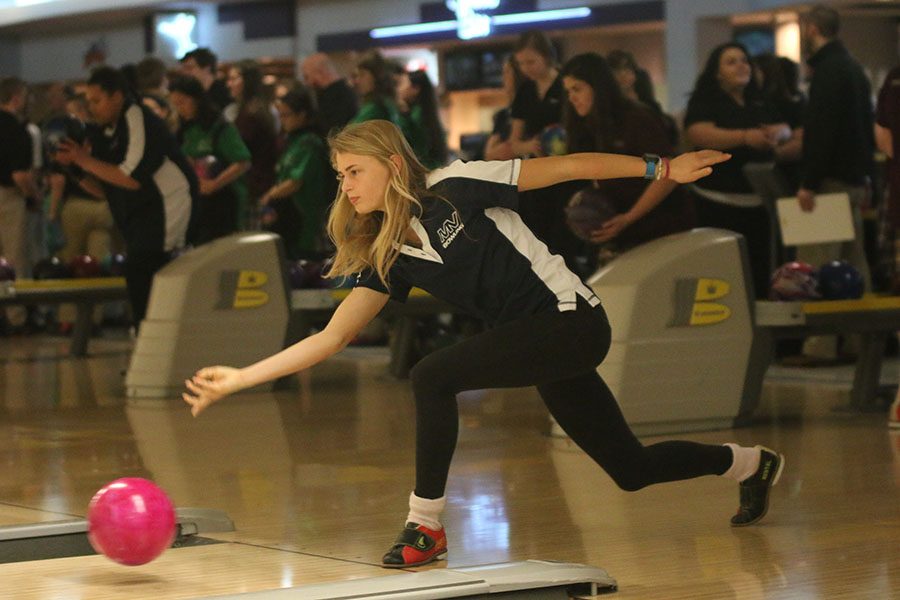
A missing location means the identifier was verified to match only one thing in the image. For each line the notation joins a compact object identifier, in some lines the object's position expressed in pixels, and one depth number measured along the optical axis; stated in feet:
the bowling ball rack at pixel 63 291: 65.62
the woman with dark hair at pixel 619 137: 43.55
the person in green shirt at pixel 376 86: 62.59
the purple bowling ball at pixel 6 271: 69.74
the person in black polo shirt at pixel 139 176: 54.13
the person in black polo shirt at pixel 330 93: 66.95
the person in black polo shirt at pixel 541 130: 54.54
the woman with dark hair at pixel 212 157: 61.52
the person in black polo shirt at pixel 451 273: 26.50
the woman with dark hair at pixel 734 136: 52.85
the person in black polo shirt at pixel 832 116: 52.65
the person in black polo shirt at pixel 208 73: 72.95
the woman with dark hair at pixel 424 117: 64.28
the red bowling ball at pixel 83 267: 67.87
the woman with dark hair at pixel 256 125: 67.56
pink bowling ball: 25.16
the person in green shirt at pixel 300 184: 61.93
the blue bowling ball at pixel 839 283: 46.03
